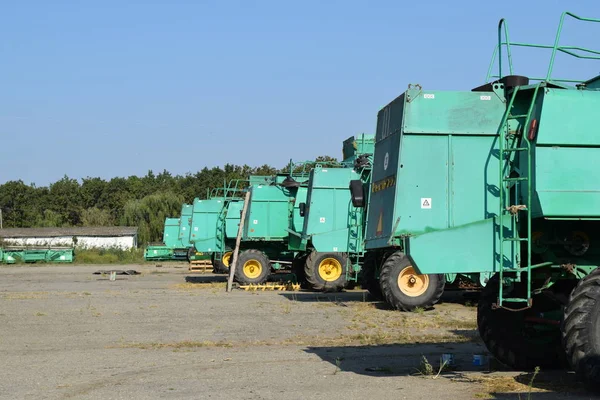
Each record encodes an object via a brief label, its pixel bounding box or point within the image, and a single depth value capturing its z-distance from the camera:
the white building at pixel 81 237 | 86.00
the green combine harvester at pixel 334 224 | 23.42
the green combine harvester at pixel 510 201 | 8.09
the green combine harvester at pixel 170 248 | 61.62
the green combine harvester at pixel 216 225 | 33.59
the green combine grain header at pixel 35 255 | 63.72
